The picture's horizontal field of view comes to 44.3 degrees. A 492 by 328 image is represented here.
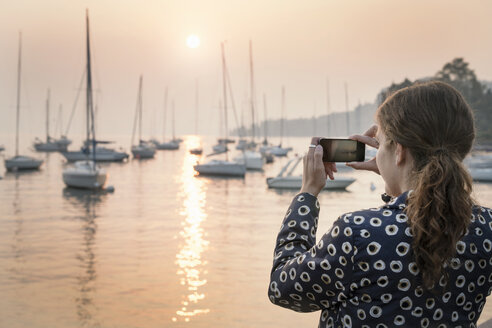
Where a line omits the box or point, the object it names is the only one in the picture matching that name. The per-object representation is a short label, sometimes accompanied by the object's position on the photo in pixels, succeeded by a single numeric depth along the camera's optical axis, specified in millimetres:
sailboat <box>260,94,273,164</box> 55500
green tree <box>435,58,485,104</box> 71562
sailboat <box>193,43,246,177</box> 36031
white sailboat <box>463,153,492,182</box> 31800
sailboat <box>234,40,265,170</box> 42562
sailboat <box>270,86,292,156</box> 68812
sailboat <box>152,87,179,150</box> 92062
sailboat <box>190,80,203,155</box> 78075
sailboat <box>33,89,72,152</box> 80688
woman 1171
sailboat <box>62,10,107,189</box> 26969
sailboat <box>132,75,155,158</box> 61719
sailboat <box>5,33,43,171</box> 41438
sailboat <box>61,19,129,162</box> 54738
